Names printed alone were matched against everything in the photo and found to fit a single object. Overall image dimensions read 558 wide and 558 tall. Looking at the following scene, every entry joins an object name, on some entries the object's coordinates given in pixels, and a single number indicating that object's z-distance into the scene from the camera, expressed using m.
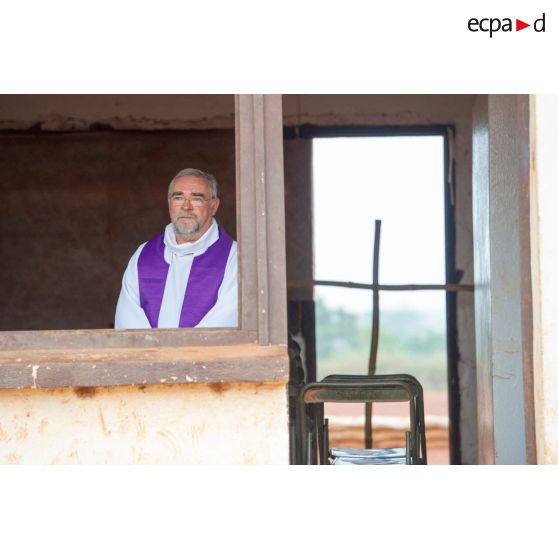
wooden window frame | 6.21
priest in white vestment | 9.33
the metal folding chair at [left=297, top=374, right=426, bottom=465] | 8.45
